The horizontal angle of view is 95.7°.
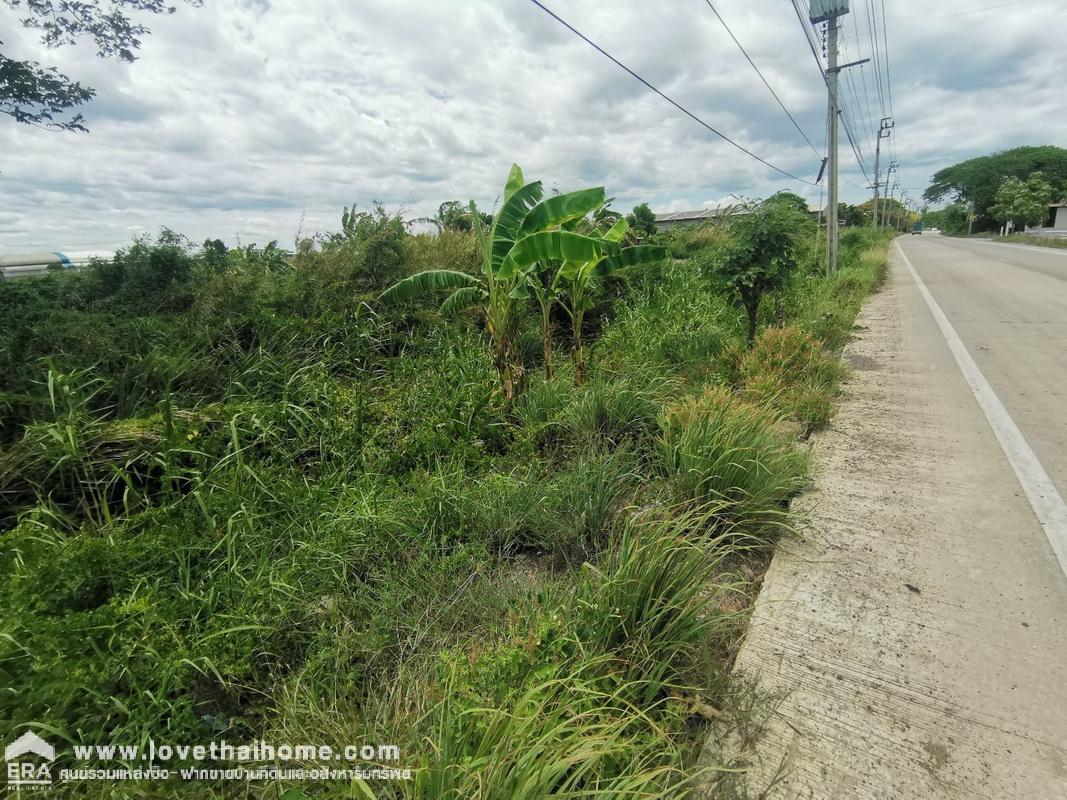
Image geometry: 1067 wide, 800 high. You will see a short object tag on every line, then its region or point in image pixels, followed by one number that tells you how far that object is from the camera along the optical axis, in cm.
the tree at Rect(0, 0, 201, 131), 431
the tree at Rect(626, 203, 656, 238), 1369
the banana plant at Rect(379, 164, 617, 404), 501
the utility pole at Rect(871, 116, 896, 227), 3934
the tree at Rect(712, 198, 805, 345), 643
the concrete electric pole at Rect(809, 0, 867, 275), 1263
